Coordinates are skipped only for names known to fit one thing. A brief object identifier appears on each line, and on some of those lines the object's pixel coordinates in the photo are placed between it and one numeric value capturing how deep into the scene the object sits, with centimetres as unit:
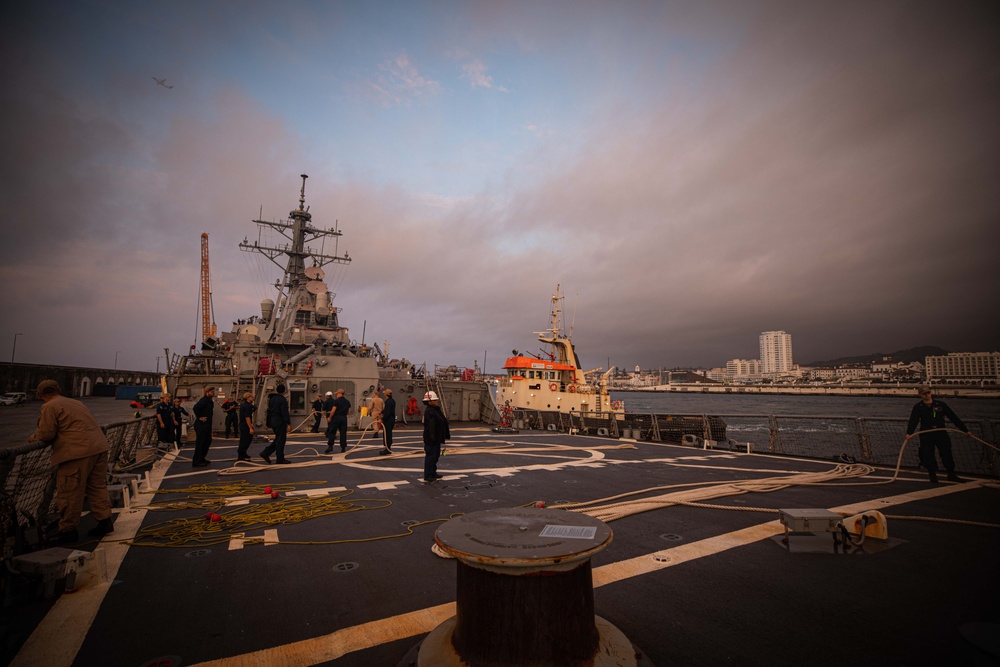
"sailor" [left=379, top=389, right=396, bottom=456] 1180
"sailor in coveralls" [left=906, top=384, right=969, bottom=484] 809
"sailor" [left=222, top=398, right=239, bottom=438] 1495
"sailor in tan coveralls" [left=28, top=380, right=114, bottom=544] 474
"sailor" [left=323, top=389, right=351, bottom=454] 1205
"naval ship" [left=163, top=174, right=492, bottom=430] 1864
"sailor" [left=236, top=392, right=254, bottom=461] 1053
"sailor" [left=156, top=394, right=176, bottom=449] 1176
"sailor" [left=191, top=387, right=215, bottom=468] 997
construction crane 6159
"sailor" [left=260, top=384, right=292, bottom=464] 1017
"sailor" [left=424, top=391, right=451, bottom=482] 835
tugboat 2712
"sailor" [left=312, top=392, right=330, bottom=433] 1702
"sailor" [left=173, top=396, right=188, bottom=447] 1280
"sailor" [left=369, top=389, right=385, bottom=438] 1455
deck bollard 244
